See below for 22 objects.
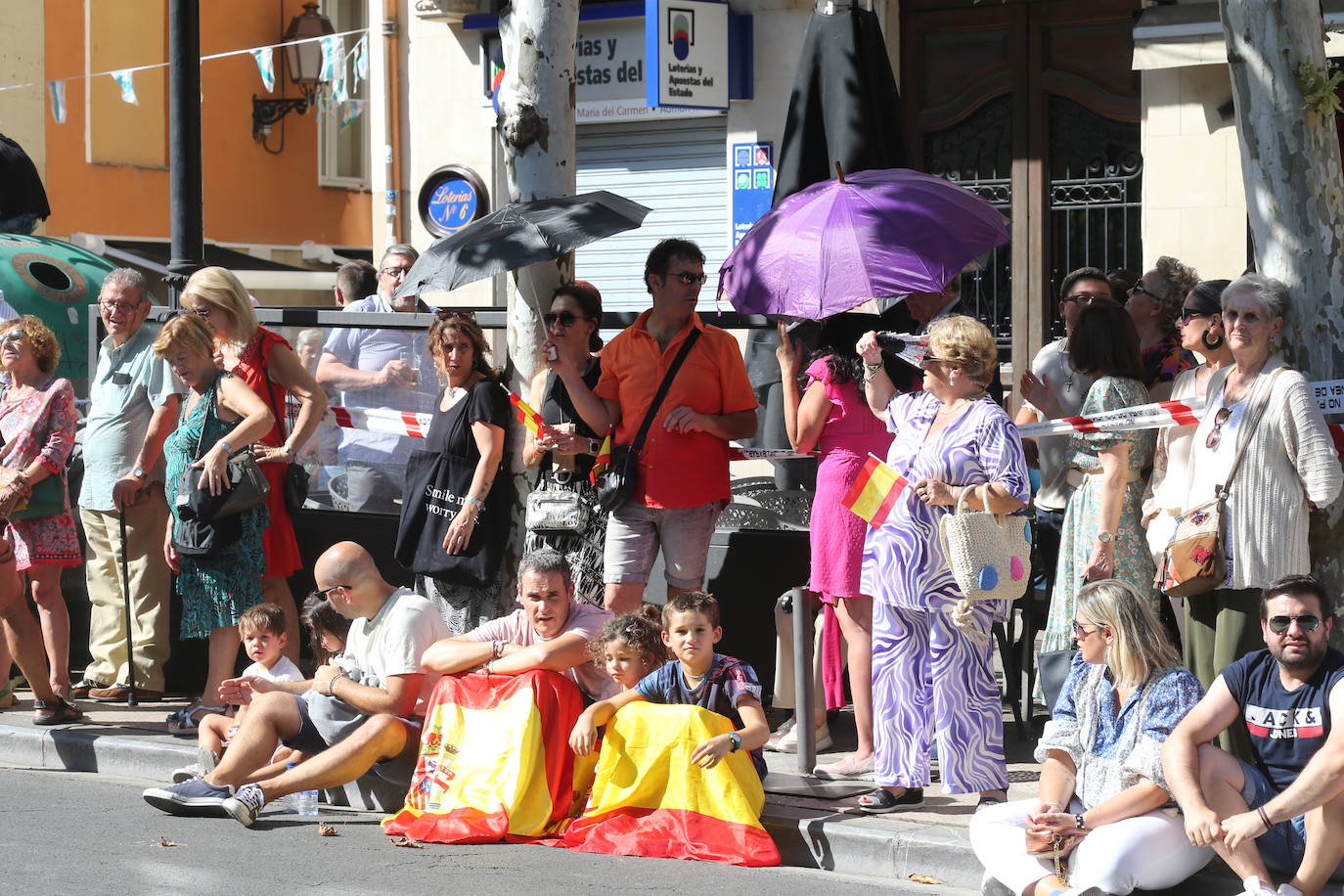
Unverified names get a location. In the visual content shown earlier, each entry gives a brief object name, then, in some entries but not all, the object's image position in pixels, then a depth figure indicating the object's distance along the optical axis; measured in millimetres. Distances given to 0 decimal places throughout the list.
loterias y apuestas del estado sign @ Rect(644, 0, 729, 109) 28266
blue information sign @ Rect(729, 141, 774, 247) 29250
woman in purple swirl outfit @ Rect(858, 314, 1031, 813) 13781
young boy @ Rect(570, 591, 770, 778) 13969
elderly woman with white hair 13195
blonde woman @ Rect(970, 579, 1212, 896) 11898
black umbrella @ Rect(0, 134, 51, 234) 30286
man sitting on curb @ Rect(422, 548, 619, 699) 14648
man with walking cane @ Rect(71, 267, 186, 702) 18328
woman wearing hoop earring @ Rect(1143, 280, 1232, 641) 13992
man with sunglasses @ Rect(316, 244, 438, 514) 19266
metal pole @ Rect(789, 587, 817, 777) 14766
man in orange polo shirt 15773
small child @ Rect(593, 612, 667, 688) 14383
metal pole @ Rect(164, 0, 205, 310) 21109
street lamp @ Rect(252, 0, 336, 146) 48594
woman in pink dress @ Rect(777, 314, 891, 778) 15180
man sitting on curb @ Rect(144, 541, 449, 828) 15078
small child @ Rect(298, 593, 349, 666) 15797
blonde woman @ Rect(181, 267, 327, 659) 17797
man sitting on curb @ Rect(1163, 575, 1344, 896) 11500
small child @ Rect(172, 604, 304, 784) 15883
